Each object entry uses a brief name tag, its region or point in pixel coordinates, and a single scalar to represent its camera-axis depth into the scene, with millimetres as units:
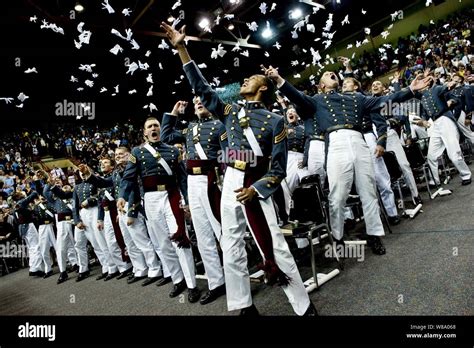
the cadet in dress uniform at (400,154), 5203
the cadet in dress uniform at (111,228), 5879
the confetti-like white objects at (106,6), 10783
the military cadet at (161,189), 4012
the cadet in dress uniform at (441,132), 5895
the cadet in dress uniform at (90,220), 6199
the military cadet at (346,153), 3537
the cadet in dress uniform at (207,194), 3564
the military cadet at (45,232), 8172
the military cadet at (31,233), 8608
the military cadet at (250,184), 2363
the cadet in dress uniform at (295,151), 5324
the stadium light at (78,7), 10820
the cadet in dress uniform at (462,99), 7082
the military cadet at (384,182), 4668
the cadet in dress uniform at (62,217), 7082
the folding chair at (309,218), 3113
